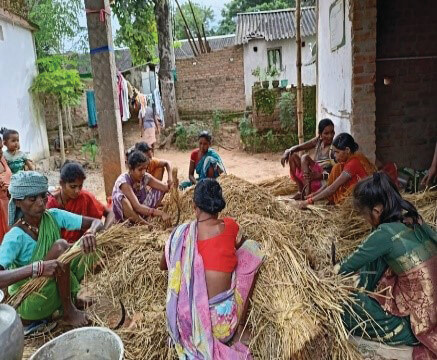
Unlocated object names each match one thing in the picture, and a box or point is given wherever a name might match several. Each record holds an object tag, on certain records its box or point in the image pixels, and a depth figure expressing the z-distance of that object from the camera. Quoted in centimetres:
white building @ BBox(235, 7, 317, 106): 1630
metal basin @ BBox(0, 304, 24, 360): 171
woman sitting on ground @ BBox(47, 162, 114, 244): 323
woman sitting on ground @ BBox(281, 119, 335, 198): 470
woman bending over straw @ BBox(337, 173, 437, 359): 209
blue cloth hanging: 966
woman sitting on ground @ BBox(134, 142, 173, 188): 488
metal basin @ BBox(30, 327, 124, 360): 202
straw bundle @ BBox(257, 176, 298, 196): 519
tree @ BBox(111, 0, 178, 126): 1222
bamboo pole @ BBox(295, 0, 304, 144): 689
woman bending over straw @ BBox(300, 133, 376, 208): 380
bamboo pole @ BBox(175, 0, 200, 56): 1596
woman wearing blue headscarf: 257
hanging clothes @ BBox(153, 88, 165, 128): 1184
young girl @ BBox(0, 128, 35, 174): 462
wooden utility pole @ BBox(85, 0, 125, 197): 429
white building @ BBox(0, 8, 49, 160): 913
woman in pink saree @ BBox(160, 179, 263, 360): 219
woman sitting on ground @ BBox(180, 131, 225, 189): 529
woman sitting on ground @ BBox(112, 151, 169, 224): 376
